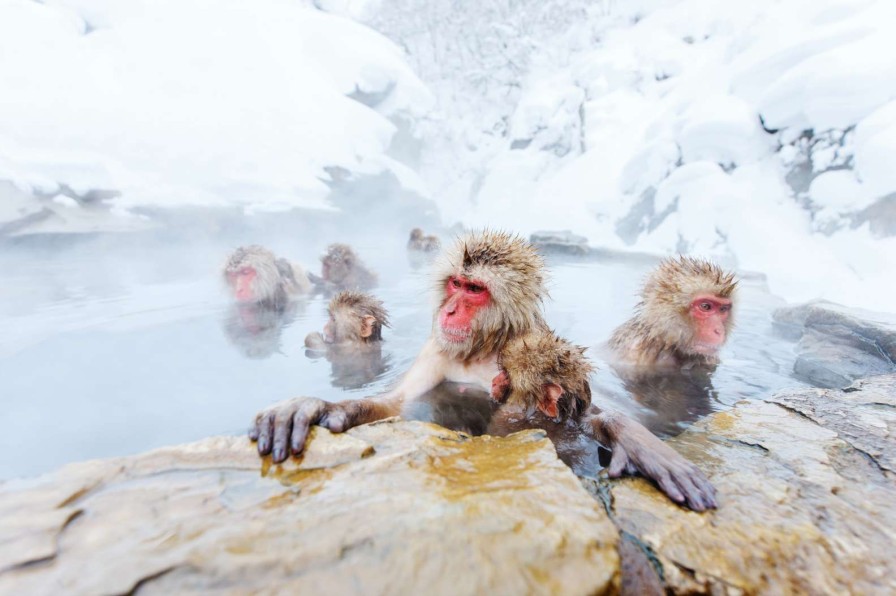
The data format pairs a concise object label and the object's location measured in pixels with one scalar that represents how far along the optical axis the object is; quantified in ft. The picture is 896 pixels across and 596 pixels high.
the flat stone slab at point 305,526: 2.13
